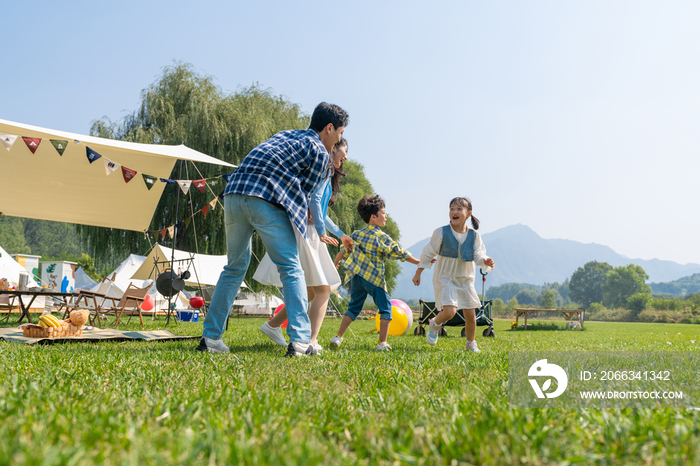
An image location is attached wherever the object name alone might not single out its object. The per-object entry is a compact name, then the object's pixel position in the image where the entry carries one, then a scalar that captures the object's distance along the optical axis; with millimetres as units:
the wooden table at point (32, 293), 7544
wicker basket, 4766
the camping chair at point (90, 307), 8471
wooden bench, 14821
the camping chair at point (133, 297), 9844
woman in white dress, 3764
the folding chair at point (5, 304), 9370
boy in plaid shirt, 4930
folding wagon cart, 9172
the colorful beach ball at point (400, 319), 8359
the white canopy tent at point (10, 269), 14901
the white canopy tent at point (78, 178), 8164
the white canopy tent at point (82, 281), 27234
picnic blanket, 4374
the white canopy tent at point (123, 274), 17797
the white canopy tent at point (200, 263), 14883
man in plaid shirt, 3328
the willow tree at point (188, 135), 15648
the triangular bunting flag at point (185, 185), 9977
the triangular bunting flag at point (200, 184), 10258
